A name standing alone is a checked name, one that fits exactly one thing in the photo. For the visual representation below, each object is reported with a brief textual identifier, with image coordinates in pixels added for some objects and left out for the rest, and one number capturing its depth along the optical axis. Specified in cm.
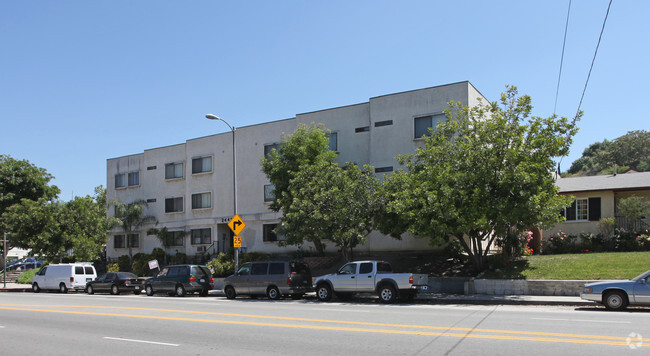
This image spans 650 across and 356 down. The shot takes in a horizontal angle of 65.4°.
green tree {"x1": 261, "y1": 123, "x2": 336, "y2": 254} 2775
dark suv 2506
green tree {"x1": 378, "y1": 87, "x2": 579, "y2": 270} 1941
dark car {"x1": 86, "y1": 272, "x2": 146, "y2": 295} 2806
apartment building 2936
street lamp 2484
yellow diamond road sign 2573
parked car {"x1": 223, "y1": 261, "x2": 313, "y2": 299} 2169
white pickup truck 1905
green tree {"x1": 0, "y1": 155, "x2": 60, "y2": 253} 4762
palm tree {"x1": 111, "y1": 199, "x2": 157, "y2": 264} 3966
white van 3019
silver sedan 1487
